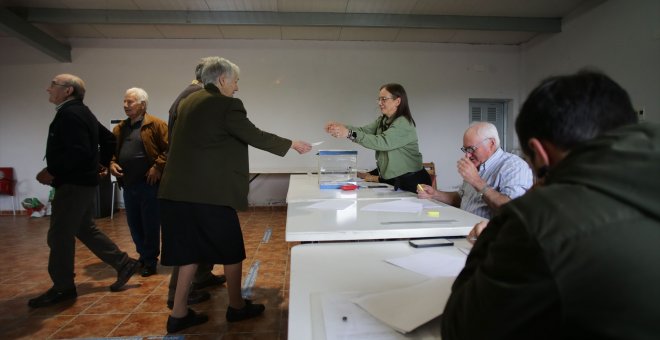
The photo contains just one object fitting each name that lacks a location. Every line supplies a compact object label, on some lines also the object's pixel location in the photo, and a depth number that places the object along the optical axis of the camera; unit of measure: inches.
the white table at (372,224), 50.0
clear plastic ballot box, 104.4
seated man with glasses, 64.7
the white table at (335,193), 81.0
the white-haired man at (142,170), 110.3
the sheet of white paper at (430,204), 69.0
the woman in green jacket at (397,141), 98.2
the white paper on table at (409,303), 26.4
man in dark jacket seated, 15.5
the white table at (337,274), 27.9
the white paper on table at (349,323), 25.5
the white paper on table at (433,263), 37.0
